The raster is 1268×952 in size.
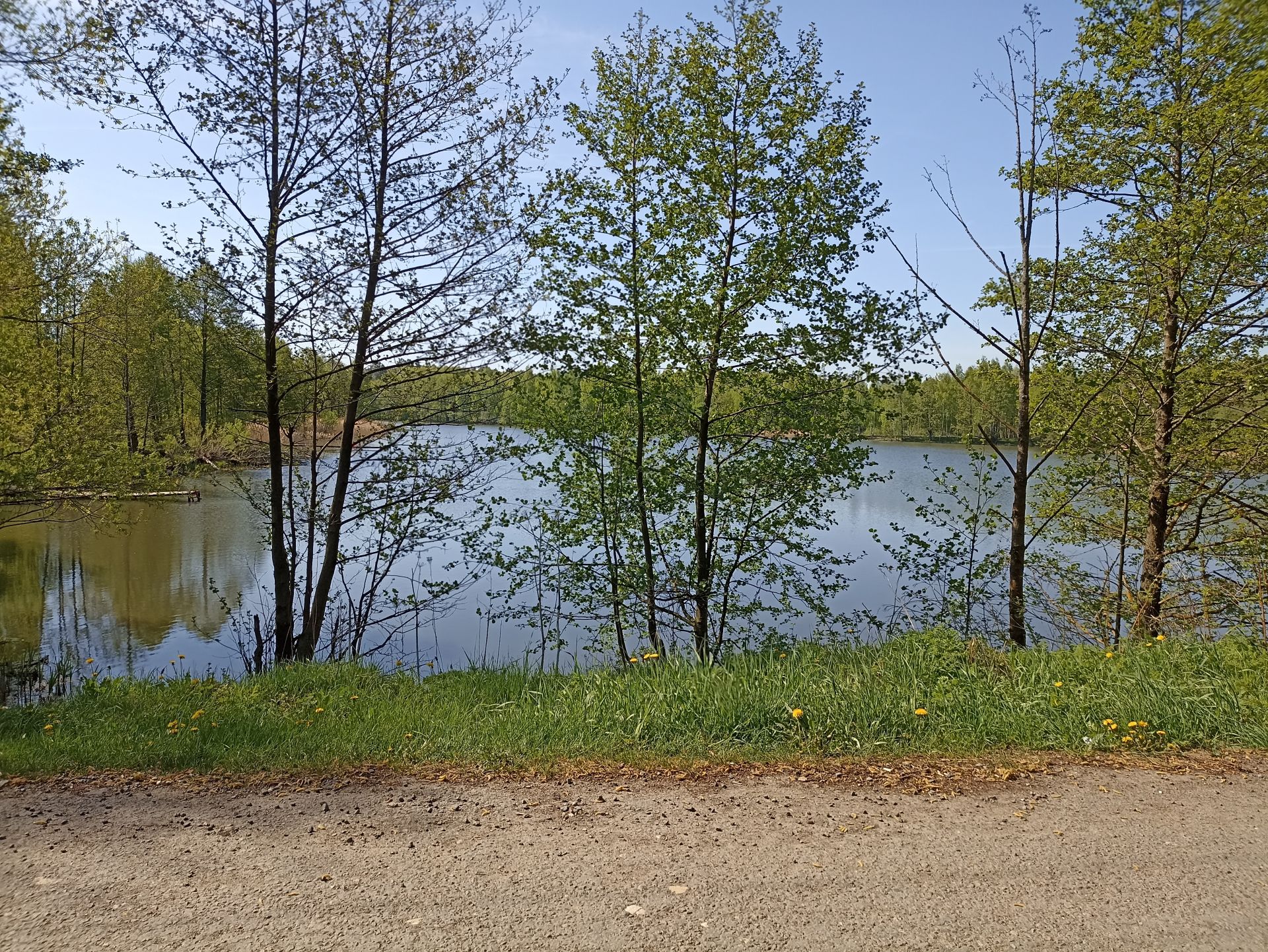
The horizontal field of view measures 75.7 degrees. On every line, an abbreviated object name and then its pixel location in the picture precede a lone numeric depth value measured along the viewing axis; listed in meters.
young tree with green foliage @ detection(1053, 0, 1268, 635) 8.00
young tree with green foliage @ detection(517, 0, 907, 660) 8.71
